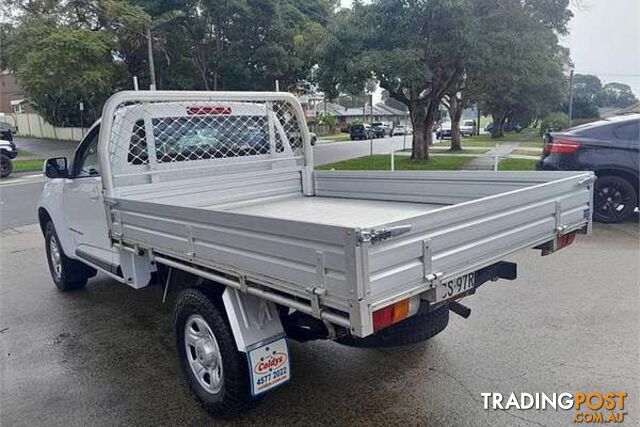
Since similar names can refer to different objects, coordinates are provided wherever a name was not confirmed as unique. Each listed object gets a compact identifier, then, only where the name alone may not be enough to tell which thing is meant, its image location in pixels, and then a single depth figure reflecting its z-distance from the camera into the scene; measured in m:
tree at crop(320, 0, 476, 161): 13.40
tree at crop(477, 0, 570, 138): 13.60
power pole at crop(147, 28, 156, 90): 22.02
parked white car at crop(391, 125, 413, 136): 59.97
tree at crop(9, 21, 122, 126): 22.27
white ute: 2.31
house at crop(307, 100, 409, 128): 80.38
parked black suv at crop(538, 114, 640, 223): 7.65
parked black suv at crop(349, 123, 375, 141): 45.78
